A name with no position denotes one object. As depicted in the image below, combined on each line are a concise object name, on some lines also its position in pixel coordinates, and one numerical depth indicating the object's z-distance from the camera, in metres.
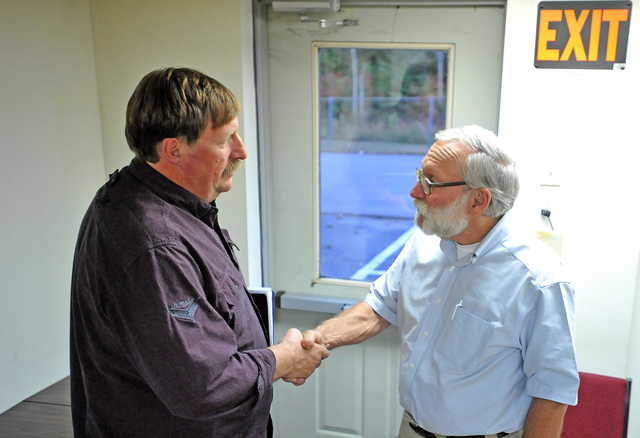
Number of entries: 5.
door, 2.18
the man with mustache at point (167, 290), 1.13
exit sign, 1.89
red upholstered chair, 2.00
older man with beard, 1.34
